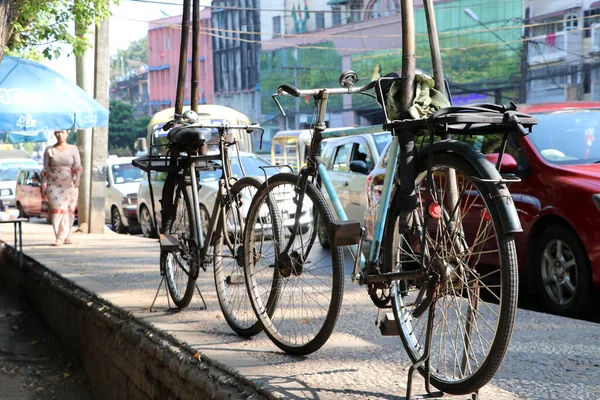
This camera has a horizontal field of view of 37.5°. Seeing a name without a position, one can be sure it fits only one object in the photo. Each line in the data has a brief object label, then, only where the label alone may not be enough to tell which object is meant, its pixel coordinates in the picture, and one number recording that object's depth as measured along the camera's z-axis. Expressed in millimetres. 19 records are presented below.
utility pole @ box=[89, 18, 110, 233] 15938
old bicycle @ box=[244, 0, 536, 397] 3316
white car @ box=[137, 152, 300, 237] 14538
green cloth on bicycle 3957
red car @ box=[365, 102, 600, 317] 6824
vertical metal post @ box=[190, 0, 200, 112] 8195
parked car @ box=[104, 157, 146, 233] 20500
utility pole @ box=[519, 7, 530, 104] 50438
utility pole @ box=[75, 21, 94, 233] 16531
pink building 79912
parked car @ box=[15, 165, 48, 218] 25953
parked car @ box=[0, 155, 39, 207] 29984
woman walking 13281
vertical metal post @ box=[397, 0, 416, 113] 4020
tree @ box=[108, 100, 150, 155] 82000
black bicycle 5406
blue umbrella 11672
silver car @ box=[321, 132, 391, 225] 12711
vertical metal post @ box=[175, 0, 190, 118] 8070
